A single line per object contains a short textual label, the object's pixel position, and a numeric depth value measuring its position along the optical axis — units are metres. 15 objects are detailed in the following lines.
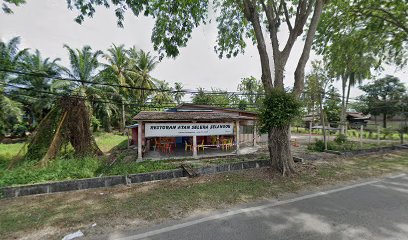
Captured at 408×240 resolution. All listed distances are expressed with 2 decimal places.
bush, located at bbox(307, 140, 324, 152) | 12.74
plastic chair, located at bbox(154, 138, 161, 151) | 13.00
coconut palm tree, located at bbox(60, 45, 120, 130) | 19.83
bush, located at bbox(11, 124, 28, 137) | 23.73
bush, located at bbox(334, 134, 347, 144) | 14.80
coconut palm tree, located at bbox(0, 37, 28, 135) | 14.76
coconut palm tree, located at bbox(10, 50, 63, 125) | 20.67
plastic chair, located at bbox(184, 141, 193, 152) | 13.02
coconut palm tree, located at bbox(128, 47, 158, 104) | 25.30
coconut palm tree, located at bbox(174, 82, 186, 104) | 44.72
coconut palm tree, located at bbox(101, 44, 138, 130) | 23.03
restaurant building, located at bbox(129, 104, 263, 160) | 10.55
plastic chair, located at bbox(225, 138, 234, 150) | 12.73
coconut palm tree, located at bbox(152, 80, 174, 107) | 29.85
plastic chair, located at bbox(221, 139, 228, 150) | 13.44
